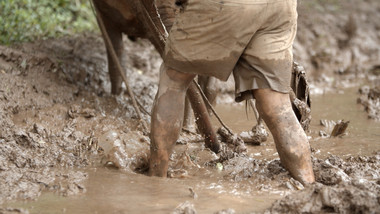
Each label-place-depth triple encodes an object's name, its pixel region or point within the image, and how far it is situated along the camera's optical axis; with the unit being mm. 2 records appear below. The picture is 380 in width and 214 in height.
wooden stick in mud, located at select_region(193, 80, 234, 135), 6993
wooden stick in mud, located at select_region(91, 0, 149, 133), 7652
